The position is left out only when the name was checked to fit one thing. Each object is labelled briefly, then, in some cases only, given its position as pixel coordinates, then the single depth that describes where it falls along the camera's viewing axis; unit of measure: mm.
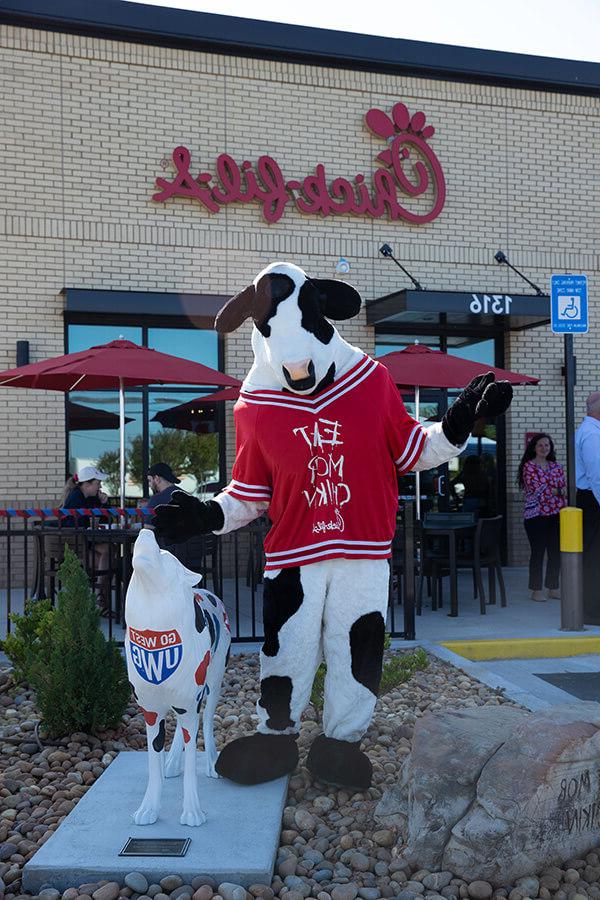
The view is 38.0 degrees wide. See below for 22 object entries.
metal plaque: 3004
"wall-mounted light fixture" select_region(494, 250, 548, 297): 11930
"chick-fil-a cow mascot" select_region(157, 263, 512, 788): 3559
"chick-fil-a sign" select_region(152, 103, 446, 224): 11156
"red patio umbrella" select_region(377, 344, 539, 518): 8797
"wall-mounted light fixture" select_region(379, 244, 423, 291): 11688
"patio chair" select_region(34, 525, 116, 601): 7438
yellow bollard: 7309
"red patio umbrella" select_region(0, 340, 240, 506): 7836
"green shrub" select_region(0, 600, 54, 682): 5113
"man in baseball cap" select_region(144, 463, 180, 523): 8336
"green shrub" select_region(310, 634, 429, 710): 4523
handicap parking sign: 7426
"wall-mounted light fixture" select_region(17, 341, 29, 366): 10430
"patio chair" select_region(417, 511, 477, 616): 8531
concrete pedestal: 2902
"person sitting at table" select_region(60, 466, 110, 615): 8727
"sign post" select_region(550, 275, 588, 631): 7332
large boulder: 2936
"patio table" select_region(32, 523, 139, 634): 6566
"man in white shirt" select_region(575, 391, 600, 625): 7695
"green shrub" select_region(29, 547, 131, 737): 4340
